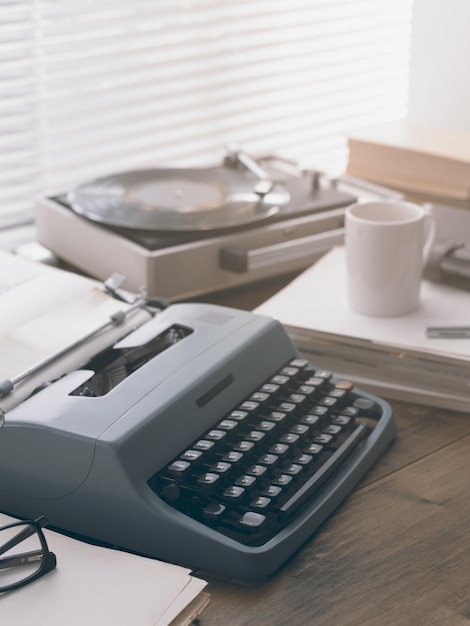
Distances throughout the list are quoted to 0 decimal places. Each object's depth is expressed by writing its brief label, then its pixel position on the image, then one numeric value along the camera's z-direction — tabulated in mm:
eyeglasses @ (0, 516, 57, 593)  1184
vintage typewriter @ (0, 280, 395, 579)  1225
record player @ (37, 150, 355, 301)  1641
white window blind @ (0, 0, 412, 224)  2136
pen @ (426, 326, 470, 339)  1496
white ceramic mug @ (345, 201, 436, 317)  1515
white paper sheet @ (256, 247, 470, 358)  1491
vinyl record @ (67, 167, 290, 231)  1676
